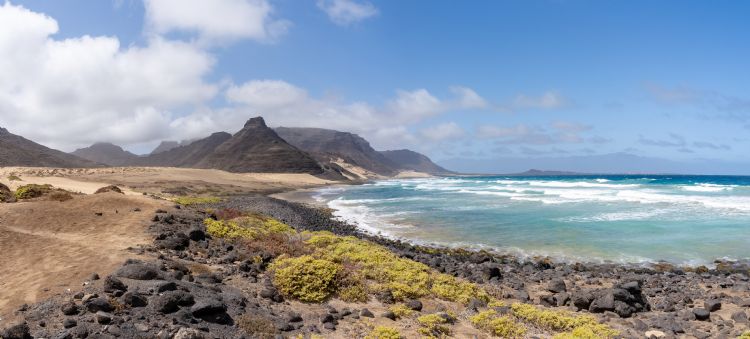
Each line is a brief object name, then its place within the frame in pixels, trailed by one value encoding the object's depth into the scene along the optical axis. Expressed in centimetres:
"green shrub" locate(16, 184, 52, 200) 2217
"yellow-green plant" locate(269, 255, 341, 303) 1090
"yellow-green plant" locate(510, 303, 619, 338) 1060
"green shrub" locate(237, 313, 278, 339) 838
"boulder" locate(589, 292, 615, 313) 1255
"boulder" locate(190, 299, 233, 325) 835
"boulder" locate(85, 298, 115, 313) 784
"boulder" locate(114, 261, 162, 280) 962
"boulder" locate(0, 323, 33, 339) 666
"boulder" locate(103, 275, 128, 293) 862
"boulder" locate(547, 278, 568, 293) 1500
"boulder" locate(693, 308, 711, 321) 1208
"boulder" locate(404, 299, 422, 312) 1120
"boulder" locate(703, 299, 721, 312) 1284
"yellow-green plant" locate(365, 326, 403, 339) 884
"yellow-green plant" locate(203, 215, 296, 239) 1672
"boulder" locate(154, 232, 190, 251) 1390
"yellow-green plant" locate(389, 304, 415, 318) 1057
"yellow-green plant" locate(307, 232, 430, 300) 1235
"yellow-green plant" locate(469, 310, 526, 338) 1012
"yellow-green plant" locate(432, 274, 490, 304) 1251
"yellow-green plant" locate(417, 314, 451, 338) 945
